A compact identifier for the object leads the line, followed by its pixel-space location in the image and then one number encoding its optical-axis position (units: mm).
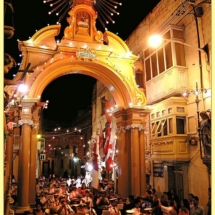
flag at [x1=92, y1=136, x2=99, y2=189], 13014
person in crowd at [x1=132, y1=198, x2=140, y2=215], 10391
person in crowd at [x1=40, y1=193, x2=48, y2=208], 13295
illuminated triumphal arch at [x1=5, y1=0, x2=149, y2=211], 14188
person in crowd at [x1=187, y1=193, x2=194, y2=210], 10417
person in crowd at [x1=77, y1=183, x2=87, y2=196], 15207
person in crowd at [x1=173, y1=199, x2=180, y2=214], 10912
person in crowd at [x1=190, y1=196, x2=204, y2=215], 9961
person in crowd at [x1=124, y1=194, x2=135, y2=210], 12202
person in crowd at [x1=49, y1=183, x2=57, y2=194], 16209
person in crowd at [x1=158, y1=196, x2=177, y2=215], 10141
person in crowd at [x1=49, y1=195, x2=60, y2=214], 11327
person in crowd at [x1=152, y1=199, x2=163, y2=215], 10609
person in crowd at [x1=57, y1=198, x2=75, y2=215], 11133
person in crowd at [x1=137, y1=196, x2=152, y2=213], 11641
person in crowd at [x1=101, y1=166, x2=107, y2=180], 22003
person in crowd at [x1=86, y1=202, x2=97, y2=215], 11711
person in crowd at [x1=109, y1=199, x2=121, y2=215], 11270
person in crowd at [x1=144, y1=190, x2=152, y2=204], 12906
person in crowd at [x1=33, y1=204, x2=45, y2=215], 10828
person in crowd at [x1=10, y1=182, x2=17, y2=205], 13562
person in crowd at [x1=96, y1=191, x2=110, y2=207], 12367
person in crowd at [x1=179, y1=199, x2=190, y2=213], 10489
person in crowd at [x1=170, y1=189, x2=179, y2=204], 12727
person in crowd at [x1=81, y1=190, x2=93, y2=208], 13041
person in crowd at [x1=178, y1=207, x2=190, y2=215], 10007
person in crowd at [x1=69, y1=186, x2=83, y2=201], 14862
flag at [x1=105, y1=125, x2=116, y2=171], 20484
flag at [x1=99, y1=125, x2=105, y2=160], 22445
